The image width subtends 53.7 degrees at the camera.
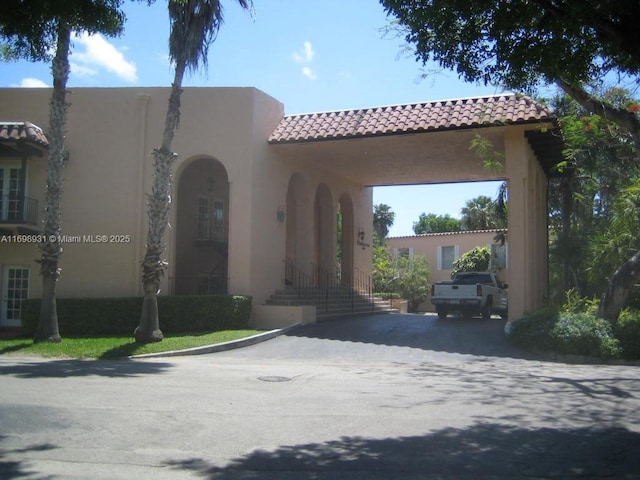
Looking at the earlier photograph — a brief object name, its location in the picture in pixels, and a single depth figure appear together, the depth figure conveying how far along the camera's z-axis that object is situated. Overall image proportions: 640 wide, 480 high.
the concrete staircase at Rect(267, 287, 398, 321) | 20.56
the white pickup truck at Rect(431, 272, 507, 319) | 21.53
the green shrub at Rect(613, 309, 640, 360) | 13.26
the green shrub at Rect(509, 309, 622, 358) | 13.52
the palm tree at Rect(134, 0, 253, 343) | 15.76
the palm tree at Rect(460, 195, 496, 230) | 47.28
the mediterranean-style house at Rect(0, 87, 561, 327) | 19.06
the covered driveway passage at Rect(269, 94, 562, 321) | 17.52
